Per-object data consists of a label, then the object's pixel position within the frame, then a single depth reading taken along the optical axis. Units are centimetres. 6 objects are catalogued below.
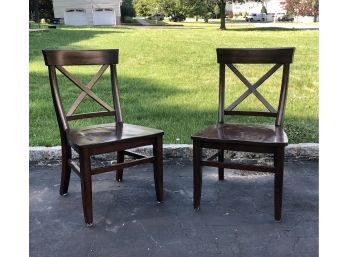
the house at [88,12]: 3403
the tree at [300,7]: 3420
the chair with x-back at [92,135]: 271
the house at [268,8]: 4309
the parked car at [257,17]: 4343
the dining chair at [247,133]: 271
